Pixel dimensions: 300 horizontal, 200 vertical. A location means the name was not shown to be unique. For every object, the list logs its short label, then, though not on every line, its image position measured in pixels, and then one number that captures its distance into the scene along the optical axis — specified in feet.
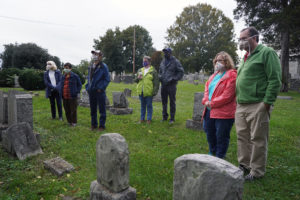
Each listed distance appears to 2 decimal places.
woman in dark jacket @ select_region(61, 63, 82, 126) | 20.11
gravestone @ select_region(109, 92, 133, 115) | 25.68
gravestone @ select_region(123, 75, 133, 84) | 75.97
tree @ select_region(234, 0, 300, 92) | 49.62
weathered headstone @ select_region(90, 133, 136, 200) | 7.59
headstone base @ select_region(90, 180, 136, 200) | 7.64
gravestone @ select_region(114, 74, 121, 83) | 85.40
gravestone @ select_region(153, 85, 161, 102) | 37.42
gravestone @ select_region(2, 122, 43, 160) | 13.03
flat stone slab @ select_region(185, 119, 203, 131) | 18.86
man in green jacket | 9.02
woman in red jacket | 10.93
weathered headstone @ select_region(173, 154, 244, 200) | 5.01
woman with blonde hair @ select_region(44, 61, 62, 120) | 21.52
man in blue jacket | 17.90
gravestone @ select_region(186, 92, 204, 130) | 18.48
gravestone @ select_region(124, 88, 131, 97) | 42.14
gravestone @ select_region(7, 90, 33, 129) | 14.90
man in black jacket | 20.03
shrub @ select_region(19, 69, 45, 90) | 45.91
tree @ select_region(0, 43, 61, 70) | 97.25
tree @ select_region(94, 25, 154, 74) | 120.57
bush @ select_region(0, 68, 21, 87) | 54.55
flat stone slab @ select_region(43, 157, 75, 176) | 11.03
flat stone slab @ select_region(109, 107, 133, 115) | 25.63
